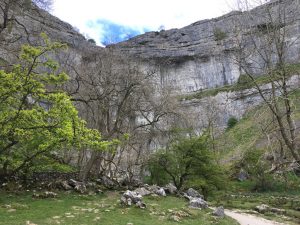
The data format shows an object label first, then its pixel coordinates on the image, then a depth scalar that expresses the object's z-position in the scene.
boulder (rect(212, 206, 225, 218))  8.82
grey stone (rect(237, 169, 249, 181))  22.35
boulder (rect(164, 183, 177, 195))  12.46
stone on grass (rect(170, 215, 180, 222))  7.76
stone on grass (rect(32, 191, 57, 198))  8.95
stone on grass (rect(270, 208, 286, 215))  11.77
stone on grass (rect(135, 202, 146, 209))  8.61
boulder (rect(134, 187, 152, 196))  11.27
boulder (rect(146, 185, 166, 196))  11.55
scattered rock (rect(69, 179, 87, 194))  10.44
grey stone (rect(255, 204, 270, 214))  12.07
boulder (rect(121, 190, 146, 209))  8.70
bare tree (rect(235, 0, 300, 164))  7.87
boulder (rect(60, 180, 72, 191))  10.48
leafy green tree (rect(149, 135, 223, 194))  13.73
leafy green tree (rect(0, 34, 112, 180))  7.23
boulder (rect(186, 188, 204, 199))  12.97
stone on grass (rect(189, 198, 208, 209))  9.83
